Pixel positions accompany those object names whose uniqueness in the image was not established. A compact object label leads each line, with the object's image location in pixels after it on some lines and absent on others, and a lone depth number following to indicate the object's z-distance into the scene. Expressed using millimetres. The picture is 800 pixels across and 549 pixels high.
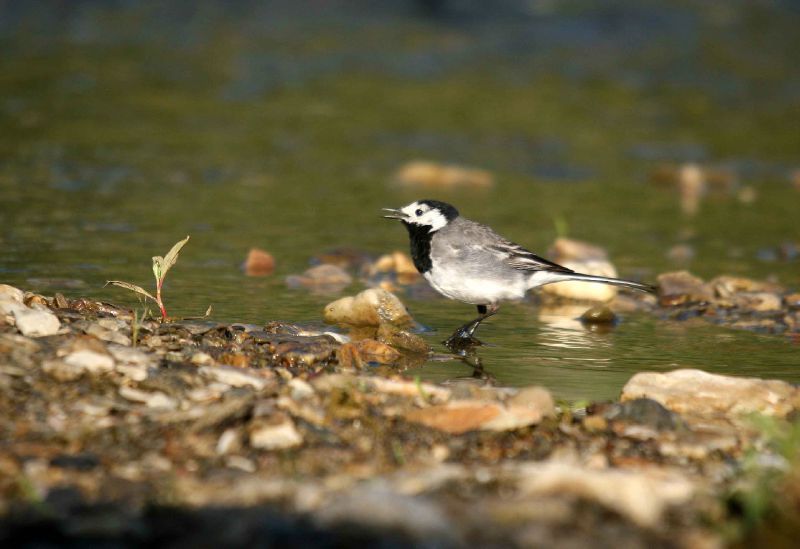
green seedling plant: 12824
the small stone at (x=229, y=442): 8805
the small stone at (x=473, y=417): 9758
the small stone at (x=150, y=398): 9773
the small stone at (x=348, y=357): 12414
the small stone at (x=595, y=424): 10232
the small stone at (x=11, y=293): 12609
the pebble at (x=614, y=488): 7582
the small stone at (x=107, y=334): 11328
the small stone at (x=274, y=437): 8898
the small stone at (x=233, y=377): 10586
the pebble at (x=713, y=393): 11156
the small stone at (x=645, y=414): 10281
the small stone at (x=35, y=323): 10977
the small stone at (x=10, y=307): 11355
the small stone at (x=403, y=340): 13953
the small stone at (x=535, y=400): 10172
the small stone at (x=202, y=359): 11266
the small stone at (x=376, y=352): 13328
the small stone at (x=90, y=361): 10094
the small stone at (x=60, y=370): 9883
